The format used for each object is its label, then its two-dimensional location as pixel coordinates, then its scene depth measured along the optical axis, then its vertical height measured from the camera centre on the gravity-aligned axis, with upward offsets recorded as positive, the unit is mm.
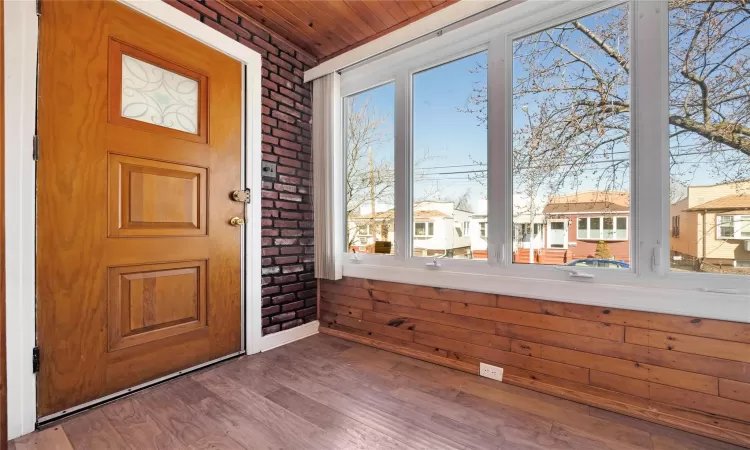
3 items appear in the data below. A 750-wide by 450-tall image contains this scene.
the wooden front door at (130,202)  1461 +130
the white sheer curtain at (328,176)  2520 +399
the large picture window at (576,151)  1429 +406
